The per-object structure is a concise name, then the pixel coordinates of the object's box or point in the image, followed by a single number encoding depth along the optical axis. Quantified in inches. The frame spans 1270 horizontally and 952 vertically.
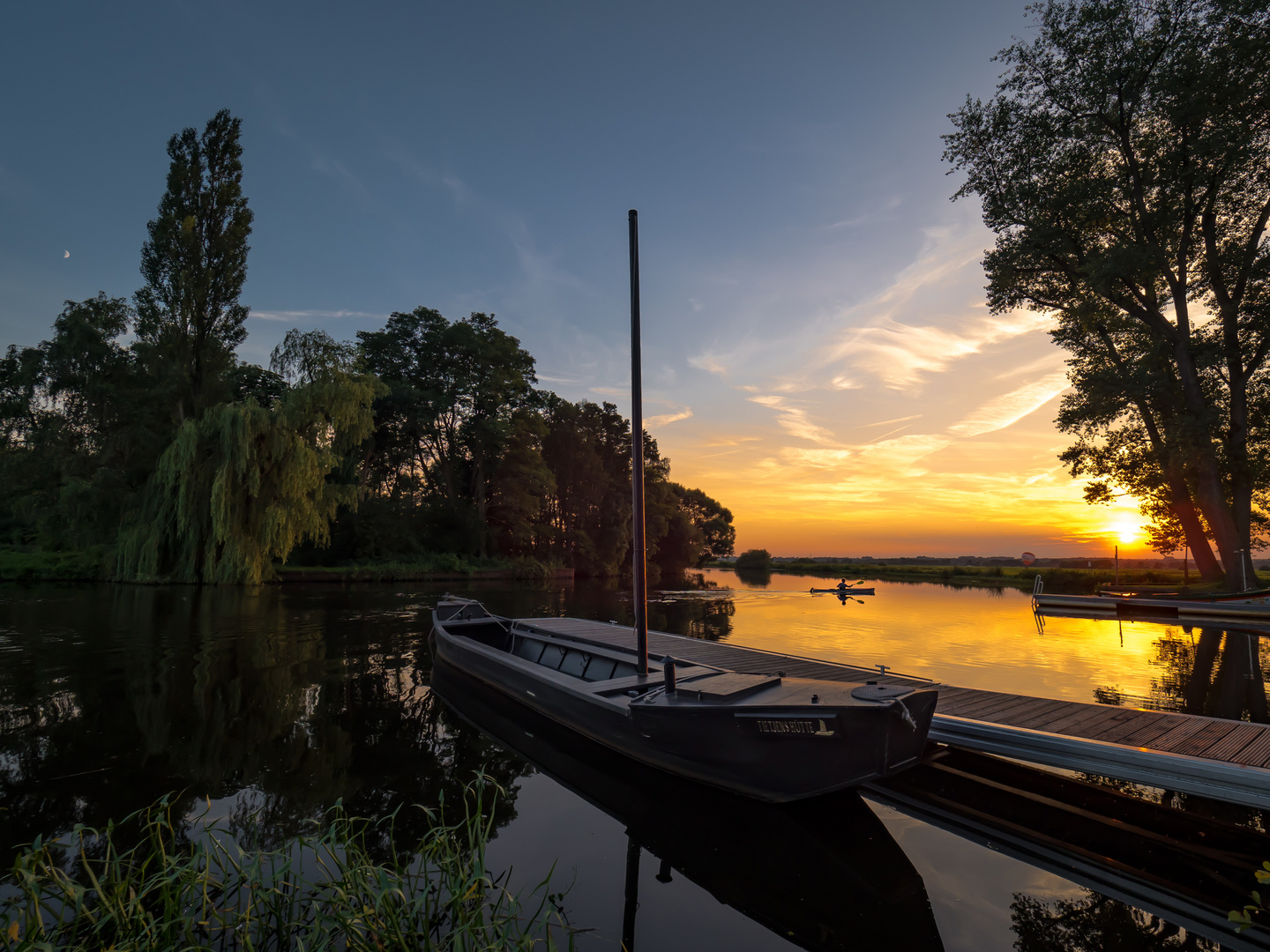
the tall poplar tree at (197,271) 1117.1
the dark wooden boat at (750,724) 181.5
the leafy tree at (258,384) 1407.5
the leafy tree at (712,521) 3356.3
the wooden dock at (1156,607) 705.6
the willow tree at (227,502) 911.0
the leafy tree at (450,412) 1582.2
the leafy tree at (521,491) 1680.6
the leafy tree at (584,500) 2026.3
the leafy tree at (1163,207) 685.3
